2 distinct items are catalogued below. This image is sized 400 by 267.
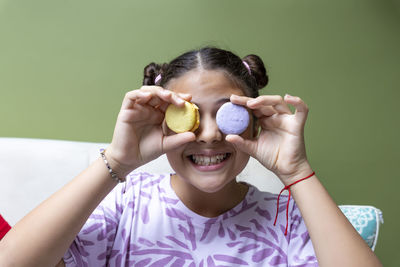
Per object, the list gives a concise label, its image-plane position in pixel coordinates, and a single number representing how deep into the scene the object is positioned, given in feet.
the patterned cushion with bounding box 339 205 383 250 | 3.88
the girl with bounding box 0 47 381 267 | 2.64
